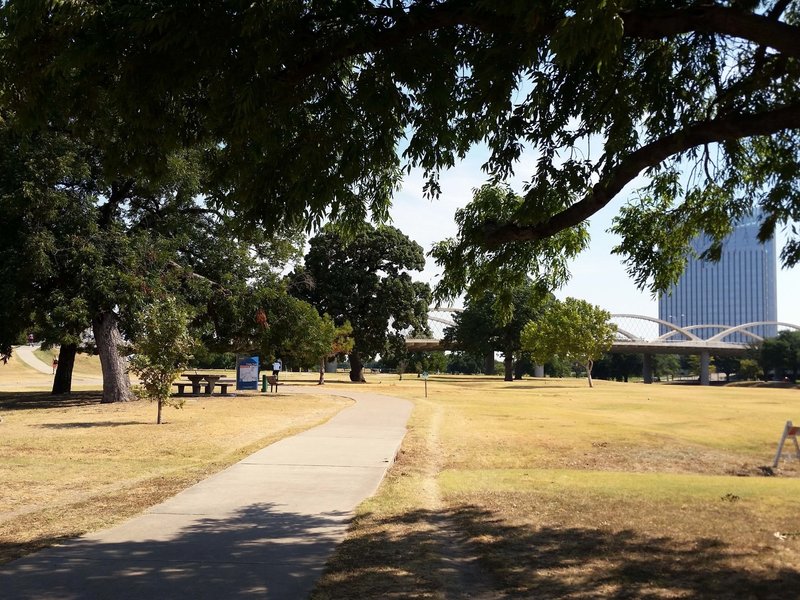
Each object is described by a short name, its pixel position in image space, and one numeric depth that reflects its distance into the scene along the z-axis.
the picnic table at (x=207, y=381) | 33.91
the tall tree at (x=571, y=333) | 62.31
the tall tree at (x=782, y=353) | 105.19
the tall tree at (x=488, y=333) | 76.44
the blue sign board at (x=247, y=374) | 38.00
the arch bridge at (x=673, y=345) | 101.12
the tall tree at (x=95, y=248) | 22.50
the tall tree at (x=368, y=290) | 56.59
